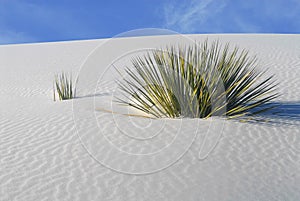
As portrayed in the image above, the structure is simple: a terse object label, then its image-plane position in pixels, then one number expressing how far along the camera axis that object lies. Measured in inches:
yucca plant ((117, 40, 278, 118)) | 187.0
